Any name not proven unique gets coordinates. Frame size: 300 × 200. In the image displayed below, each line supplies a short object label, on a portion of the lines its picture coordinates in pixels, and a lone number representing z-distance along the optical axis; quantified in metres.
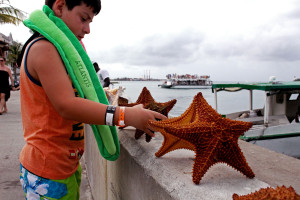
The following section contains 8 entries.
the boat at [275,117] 8.05
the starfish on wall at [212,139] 1.25
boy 1.34
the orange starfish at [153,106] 1.78
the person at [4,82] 9.46
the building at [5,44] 35.61
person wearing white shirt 6.90
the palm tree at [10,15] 18.66
